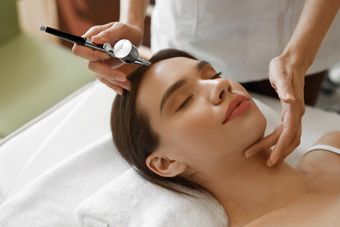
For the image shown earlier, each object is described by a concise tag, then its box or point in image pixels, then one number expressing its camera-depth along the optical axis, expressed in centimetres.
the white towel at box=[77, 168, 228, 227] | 116
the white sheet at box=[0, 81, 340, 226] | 125
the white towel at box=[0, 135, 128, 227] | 121
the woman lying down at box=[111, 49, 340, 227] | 108
